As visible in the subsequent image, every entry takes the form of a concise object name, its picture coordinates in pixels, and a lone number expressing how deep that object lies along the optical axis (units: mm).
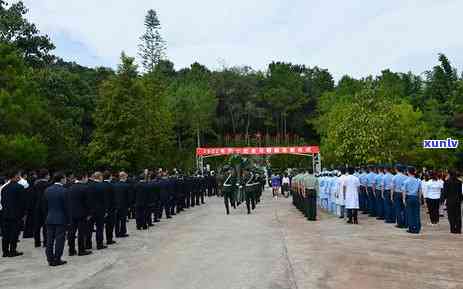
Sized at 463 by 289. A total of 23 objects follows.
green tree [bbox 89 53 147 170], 37781
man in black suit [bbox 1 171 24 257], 13141
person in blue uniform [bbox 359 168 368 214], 21250
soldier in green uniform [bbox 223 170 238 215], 24109
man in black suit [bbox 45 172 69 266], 11852
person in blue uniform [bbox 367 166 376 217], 20359
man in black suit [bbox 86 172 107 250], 13656
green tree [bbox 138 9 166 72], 74375
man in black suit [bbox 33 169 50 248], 15060
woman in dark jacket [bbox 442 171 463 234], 16094
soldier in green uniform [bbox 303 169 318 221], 20328
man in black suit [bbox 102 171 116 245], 14278
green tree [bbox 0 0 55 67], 32188
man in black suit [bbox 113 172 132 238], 15945
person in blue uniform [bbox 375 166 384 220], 19584
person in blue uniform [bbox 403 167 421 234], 16047
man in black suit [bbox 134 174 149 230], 18578
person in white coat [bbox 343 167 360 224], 19000
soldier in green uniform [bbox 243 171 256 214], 24234
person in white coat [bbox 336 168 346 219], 19625
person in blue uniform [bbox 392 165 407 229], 17172
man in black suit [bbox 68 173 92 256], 12883
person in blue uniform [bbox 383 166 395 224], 18597
